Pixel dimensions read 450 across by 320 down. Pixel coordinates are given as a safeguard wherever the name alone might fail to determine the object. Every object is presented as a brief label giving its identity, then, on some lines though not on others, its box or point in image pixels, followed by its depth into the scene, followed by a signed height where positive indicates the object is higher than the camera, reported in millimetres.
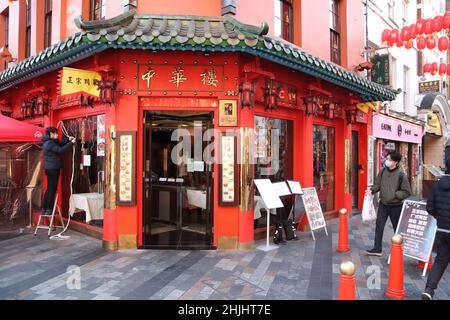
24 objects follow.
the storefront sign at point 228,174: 6523 -166
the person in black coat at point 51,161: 7621 +94
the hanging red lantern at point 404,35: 10797 +4251
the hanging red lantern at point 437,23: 9922 +4229
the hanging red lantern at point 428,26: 10070 +4193
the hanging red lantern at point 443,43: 11403 +4167
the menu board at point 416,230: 5340 -1053
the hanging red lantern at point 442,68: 13461 +3910
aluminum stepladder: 7574 -1326
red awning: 7340 +762
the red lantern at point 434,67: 13448 +3942
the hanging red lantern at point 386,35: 11336 +4407
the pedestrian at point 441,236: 4234 -886
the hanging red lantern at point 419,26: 10237 +4273
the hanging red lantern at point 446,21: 9633 +4178
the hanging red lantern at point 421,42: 11320 +4168
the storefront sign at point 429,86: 16083 +3837
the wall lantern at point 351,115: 9852 +1499
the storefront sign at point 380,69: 11469 +3320
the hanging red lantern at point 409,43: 11084 +4030
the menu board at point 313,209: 7461 -974
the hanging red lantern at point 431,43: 11336 +4155
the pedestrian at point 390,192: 6027 -478
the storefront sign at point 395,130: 12320 +1512
